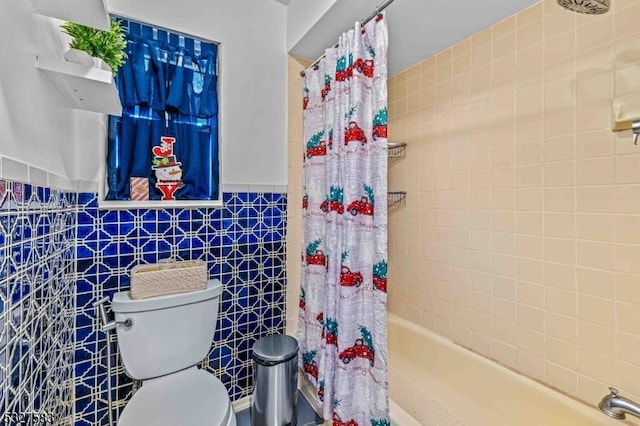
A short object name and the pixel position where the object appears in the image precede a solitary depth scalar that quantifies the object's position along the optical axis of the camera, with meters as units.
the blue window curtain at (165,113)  1.51
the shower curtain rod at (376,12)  1.29
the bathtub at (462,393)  1.36
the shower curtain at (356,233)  1.28
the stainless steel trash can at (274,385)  1.52
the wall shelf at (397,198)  2.17
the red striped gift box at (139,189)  1.52
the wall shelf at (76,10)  0.84
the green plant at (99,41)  1.06
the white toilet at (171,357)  1.15
